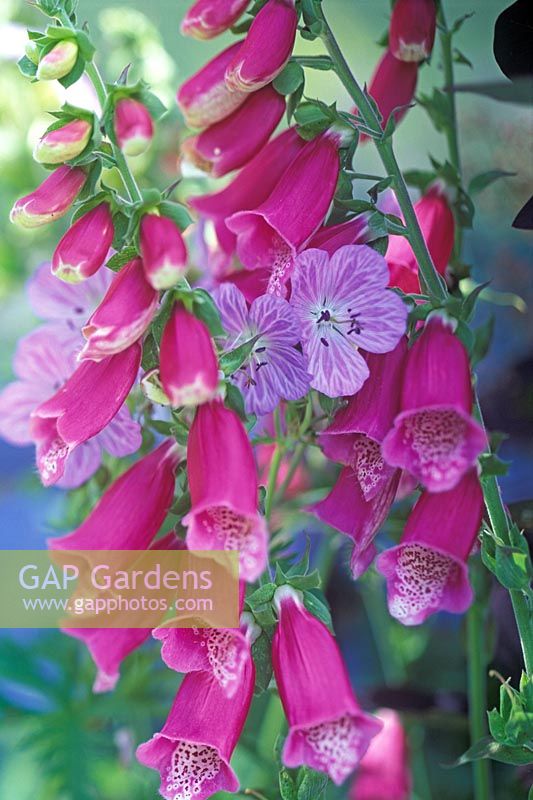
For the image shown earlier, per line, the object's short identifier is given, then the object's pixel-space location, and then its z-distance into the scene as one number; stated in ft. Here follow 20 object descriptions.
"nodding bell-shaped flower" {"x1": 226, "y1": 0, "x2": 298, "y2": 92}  2.44
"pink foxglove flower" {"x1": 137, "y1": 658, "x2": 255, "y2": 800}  2.40
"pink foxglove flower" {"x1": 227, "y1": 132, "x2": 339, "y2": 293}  2.46
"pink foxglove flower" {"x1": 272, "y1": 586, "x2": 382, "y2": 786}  2.35
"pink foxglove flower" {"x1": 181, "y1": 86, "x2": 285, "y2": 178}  2.54
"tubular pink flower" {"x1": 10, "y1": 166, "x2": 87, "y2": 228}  2.39
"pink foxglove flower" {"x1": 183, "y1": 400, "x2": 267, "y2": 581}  2.32
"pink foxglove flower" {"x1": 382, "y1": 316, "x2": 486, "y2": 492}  2.34
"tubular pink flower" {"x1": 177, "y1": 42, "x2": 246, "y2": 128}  2.53
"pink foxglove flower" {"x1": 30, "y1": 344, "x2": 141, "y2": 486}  2.42
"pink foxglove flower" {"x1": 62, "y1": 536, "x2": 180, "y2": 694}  2.54
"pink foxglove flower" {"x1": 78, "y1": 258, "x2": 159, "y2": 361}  2.33
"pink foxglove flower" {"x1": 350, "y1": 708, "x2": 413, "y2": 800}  2.95
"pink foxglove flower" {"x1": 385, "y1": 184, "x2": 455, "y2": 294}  2.58
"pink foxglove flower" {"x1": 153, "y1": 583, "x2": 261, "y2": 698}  2.38
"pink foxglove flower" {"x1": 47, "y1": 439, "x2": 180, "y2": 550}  2.54
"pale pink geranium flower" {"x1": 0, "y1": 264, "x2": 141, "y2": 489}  2.62
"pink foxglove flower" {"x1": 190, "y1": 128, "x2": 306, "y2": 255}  2.55
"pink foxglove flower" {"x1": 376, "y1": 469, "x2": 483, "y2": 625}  2.42
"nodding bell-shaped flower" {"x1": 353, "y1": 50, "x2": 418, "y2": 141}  2.64
